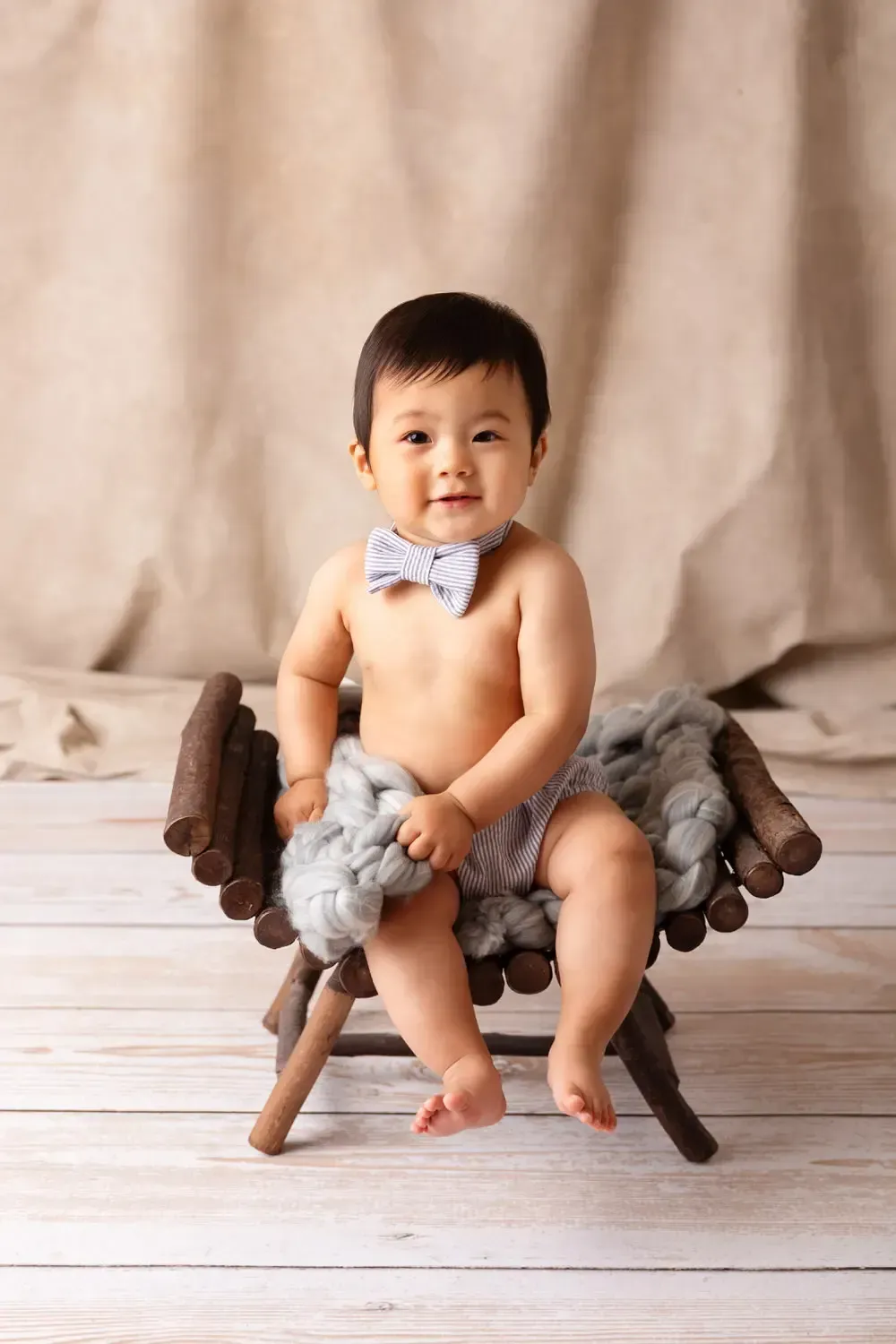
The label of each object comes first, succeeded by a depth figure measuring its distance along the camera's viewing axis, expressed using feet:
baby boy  4.01
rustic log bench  4.07
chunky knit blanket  3.91
